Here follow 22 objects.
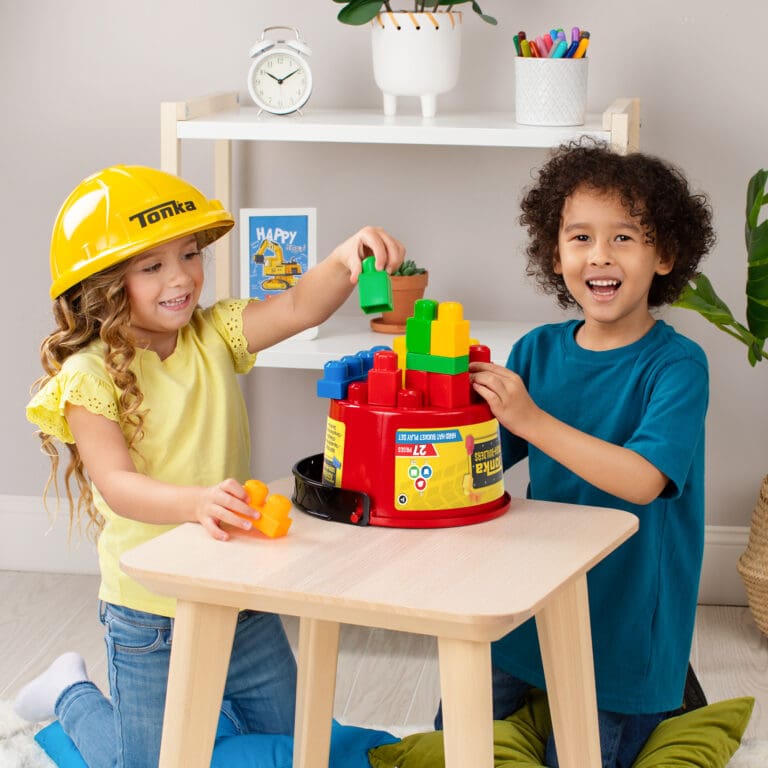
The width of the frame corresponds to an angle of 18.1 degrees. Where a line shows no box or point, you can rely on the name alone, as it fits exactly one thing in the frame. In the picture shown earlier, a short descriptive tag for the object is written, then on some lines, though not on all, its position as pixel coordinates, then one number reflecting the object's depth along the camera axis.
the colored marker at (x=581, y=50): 3.70
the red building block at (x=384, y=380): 2.93
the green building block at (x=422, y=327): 2.95
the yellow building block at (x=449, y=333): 2.93
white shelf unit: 3.69
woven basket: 3.88
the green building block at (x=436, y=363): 2.93
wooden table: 2.73
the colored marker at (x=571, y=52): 3.70
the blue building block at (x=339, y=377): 2.96
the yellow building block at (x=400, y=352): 2.98
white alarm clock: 3.84
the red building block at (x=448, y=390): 2.93
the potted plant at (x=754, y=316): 3.68
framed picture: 3.91
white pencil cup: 3.69
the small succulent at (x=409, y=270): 3.90
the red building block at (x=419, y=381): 2.95
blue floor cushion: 3.30
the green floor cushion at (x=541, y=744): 3.37
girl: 3.10
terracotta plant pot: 3.90
